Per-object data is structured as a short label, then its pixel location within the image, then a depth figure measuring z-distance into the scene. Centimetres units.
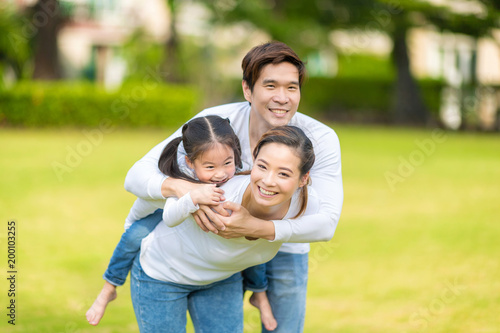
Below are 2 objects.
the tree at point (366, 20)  2114
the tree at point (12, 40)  2327
